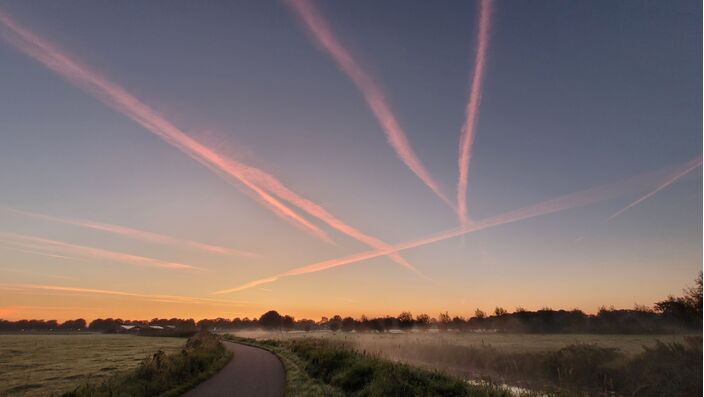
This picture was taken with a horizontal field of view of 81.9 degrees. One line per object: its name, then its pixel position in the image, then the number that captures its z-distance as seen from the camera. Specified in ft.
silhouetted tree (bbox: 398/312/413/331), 576.44
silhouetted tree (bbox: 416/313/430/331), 570.78
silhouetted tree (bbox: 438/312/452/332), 536.01
